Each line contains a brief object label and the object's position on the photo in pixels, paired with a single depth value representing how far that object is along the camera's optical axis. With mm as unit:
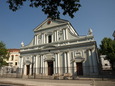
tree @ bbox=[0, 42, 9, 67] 28306
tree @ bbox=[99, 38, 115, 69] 23914
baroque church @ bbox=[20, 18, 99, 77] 18562
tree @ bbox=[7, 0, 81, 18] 6527
